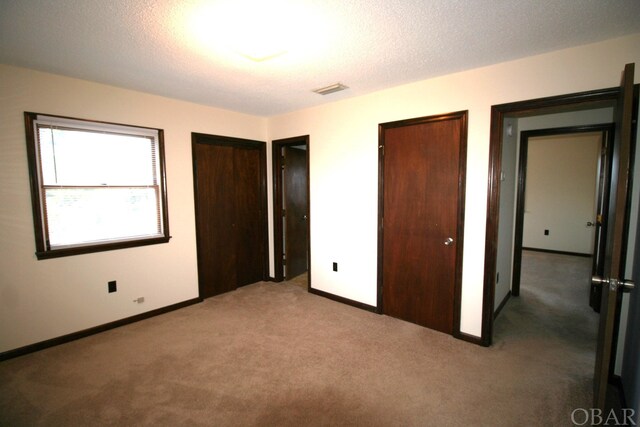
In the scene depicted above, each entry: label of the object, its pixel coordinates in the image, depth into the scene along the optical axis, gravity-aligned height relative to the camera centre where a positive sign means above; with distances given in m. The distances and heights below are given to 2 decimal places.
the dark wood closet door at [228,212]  3.63 -0.29
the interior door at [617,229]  1.30 -0.19
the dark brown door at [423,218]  2.65 -0.29
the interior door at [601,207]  2.84 -0.21
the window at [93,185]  2.52 +0.07
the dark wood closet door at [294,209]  4.33 -0.30
